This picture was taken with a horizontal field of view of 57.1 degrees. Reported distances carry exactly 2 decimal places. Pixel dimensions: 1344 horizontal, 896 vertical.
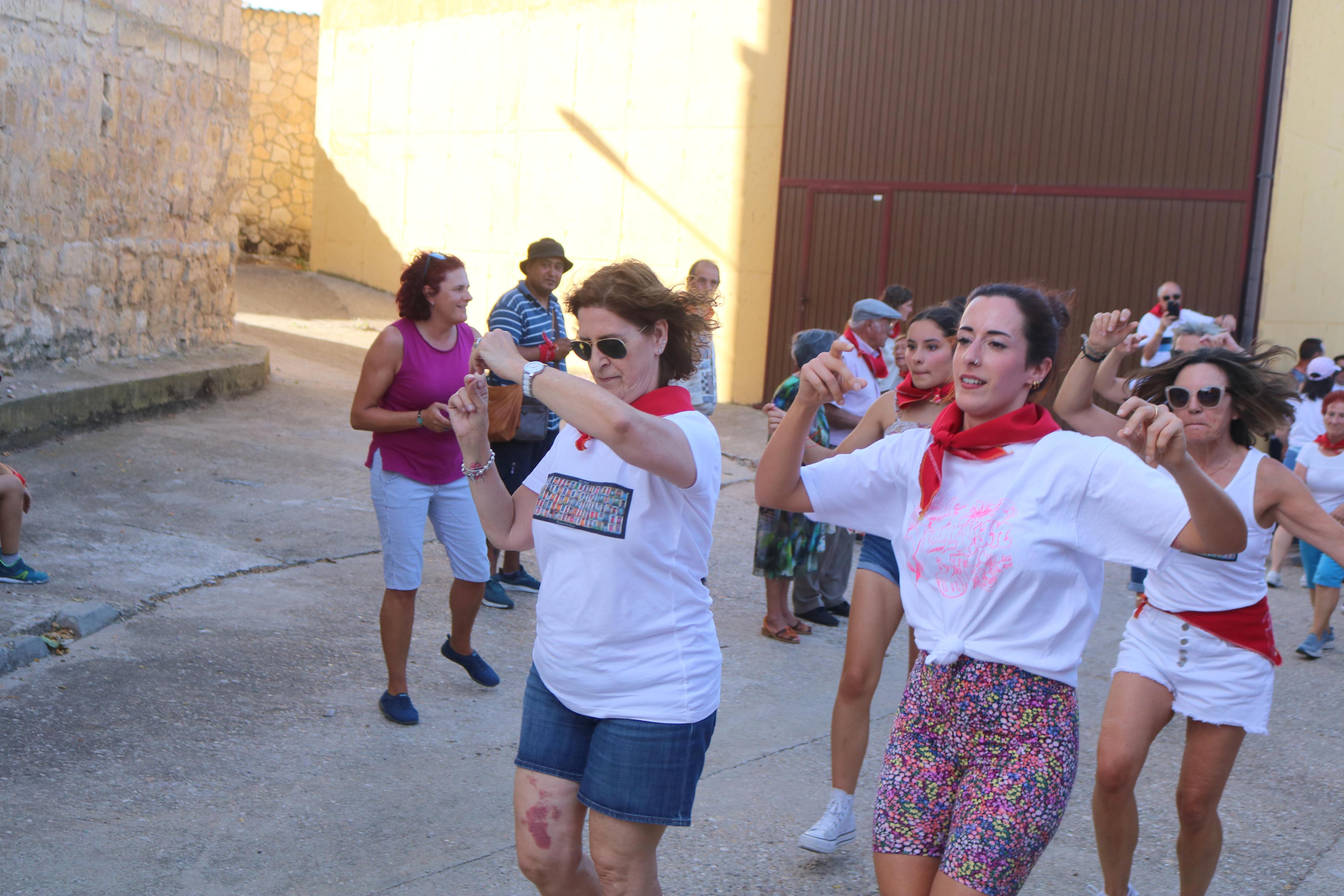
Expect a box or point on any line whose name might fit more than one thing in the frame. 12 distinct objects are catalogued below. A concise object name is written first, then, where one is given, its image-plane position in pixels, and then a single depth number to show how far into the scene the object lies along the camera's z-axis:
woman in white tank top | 3.46
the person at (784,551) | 6.39
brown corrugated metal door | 11.95
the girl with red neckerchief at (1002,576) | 2.39
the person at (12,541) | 5.77
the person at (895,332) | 8.82
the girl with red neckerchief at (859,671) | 4.04
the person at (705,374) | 6.62
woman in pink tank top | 4.82
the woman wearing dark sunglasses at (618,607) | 2.63
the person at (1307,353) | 11.08
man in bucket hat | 6.46
